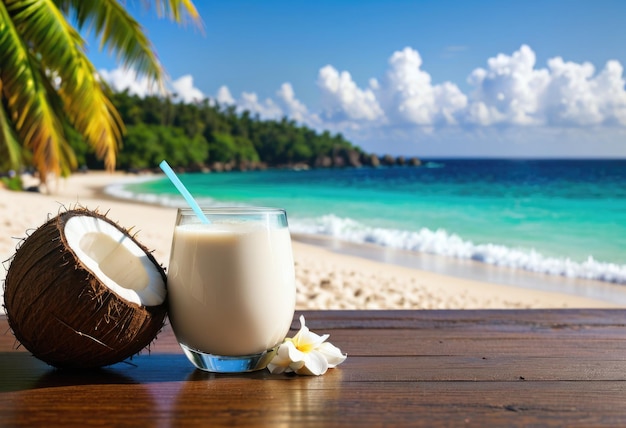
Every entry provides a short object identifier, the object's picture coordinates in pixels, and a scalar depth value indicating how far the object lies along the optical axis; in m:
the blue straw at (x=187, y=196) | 0.85
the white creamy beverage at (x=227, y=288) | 0.83
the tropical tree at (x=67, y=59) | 5.43
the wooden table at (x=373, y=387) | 0.67
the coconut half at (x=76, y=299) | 0.80
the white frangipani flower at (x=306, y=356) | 0.84
